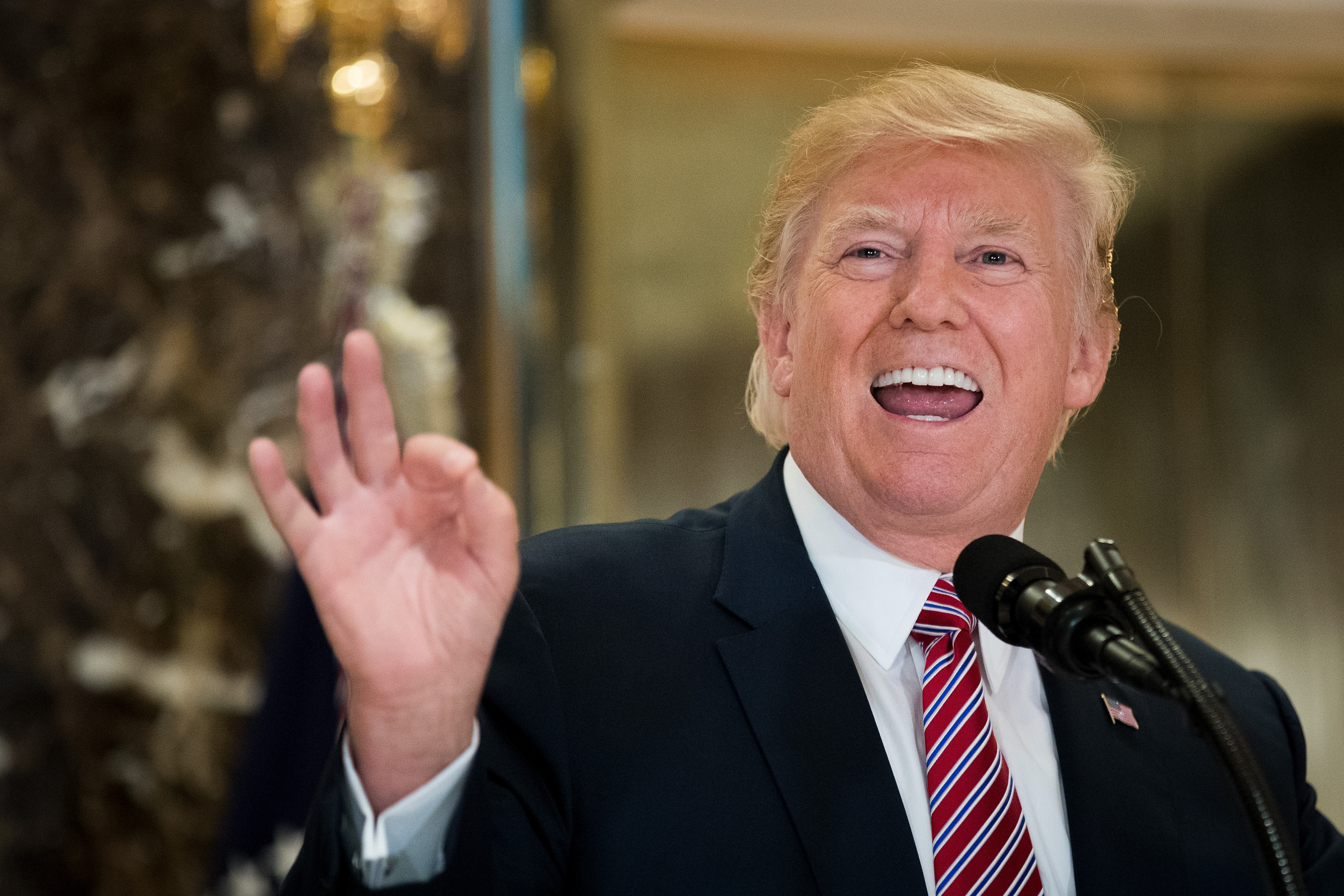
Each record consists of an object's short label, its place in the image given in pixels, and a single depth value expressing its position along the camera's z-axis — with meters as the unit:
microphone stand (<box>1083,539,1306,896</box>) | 1.74
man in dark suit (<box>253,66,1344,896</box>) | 1.78
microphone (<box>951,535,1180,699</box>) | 1.77
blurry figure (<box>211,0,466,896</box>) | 2.80
